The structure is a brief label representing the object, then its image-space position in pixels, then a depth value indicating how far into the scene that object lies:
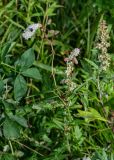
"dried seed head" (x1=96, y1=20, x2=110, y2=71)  1.92
